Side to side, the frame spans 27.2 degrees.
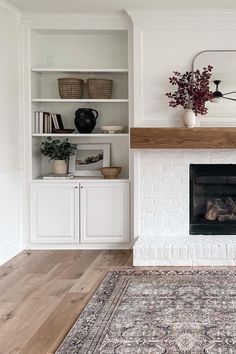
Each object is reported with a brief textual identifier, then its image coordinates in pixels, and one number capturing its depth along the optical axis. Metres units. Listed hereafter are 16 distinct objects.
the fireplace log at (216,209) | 5.04
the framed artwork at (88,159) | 5.52
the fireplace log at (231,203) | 5.08
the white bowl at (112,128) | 5.21
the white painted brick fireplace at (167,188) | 4.95
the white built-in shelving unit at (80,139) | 5.21
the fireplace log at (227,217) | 5.04
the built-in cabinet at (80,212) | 5.20
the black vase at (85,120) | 5.25
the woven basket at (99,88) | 5.24
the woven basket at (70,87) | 5.26
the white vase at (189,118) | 4.73
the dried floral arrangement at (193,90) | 4.72
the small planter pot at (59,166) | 5.37
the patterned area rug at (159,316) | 2.68
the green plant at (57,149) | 5.29
